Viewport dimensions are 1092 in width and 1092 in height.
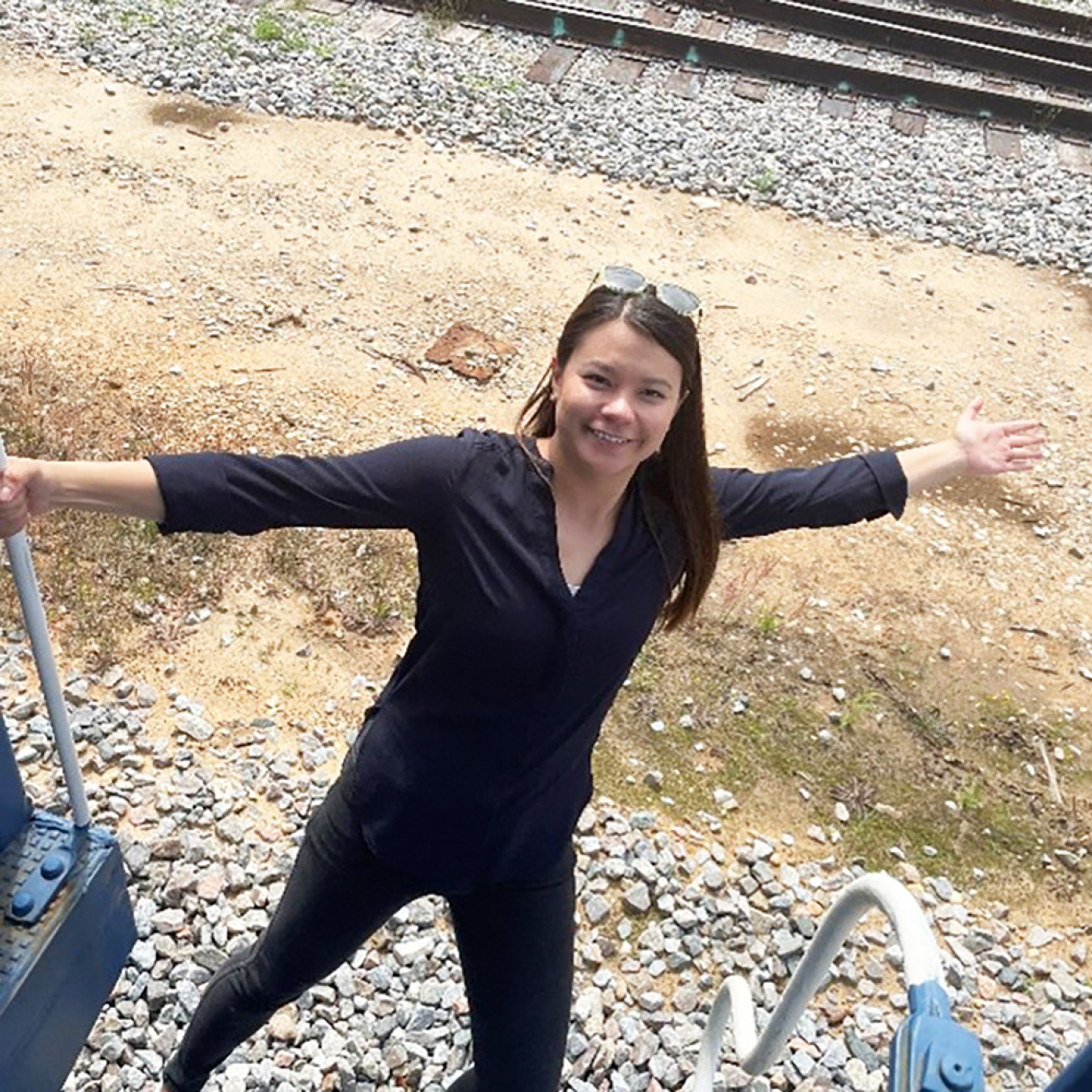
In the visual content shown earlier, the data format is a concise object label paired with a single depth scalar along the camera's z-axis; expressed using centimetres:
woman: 232
